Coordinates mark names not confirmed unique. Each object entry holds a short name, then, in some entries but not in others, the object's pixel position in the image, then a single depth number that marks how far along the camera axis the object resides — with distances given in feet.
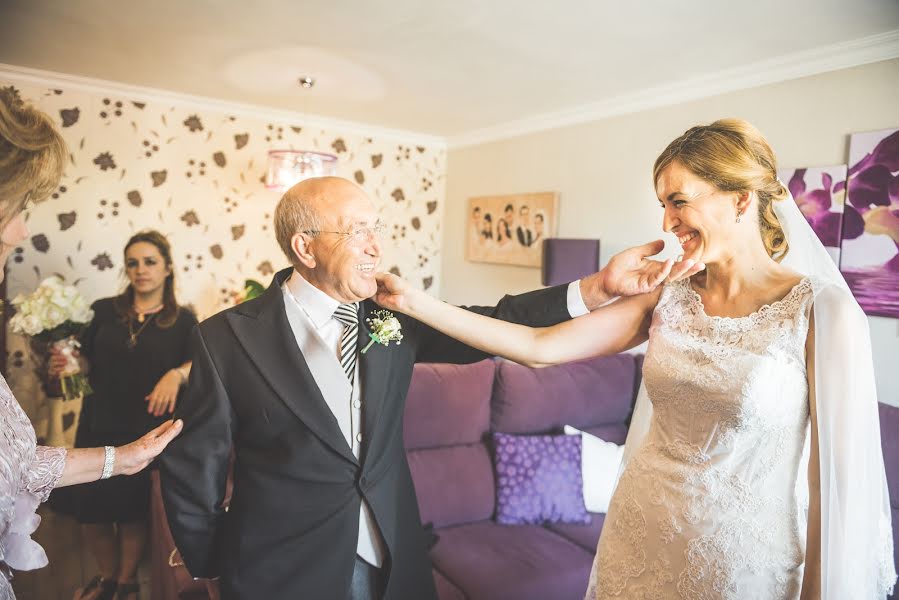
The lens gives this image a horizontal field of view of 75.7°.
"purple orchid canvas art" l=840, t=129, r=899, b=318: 9.04
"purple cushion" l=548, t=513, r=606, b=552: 8.38
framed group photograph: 15.08
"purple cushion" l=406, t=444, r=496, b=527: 8.74
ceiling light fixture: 13.92
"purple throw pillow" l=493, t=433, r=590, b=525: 8.93
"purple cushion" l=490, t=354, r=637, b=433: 9.72
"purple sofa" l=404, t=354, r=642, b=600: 7.60
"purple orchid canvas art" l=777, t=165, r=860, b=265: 9.66
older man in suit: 4.58
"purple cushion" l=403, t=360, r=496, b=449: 9.04
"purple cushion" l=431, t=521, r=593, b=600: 7.36
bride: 3.88
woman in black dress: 8.86
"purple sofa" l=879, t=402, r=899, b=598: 8.02
